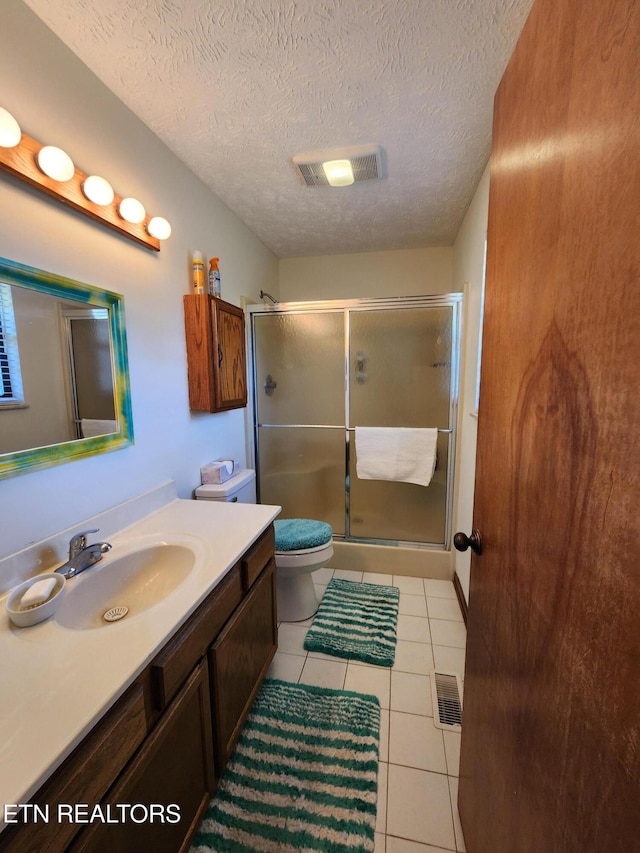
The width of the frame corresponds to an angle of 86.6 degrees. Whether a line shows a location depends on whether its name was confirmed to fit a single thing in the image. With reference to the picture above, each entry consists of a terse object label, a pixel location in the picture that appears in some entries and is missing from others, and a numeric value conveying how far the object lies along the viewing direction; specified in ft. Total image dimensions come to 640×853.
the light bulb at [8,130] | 2.77
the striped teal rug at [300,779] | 3.33
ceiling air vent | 4.95
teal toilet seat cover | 5.94
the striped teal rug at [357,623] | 5.57
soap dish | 2.58
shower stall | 7.39
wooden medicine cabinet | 5.37
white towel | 7.44
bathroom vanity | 1.79
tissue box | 5.89
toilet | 5.88
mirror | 3.06
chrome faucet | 3.24
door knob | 2.87
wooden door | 1.24
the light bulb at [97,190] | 3.58
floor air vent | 4.46
